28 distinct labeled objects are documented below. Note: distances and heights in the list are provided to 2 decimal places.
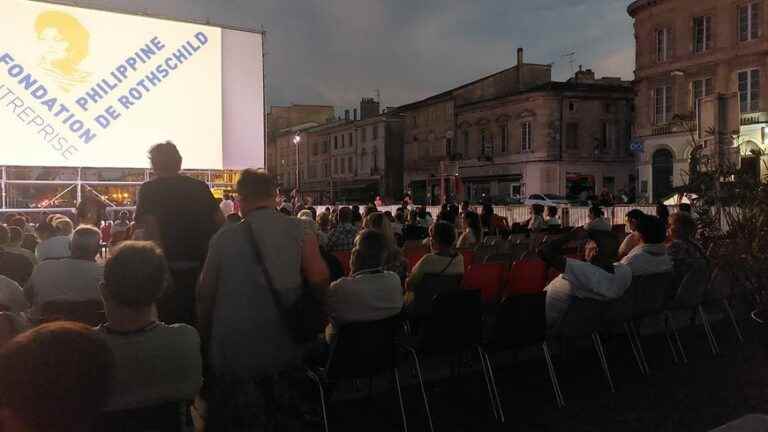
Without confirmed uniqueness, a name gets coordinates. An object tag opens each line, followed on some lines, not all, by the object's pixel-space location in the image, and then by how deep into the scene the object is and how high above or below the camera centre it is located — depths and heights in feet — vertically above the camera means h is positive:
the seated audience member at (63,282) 12.70 -1.73
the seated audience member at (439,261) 16.01 -1.72
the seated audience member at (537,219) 37.46 -1.59
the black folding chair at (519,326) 13.38 -2.90
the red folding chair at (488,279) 19.43 -2.70
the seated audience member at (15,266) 15.66 -1.73
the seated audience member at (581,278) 14.32 -1.98
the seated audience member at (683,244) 18.45 -1.60
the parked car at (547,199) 103.60 -0.93
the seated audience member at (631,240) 20.27 -1.64
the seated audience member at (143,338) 7.27 -1.70
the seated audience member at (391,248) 17.95 -1.54
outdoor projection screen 35.42 +6.72
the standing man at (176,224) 10.76 -0.48
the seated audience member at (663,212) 28.43 -0.91
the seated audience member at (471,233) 26.61 -1.69
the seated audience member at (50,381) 4.17 -1.25
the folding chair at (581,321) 14.28 -2.99
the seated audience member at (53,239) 19.67 -1.33
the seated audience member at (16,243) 16.49 -1.30
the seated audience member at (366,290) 11.33 -1.74
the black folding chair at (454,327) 13.15 -2.87
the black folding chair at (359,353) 11.16 -2.91
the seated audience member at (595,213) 30.14 -0.96
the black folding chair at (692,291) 17.42 -2.82
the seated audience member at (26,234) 22.88 -1.37
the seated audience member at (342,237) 25.22 -1.70
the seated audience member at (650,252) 16.84 -1.66
